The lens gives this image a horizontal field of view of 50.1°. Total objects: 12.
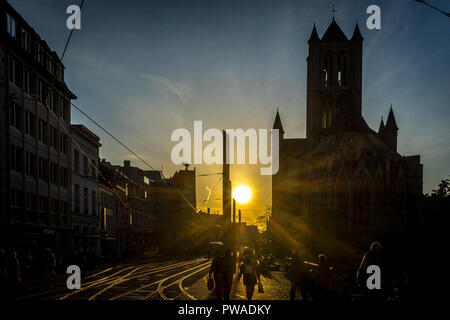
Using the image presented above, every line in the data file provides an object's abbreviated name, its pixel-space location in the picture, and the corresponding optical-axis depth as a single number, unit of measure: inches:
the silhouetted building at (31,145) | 1096.2
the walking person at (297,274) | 502.6
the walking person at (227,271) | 522.6
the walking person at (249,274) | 550.9
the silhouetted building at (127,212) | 1983.0
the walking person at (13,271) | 754.2
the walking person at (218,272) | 533.3
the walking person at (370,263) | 396.8
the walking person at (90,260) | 1011.9
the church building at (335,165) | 2645.2
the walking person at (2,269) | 703.1
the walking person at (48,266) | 689.6
